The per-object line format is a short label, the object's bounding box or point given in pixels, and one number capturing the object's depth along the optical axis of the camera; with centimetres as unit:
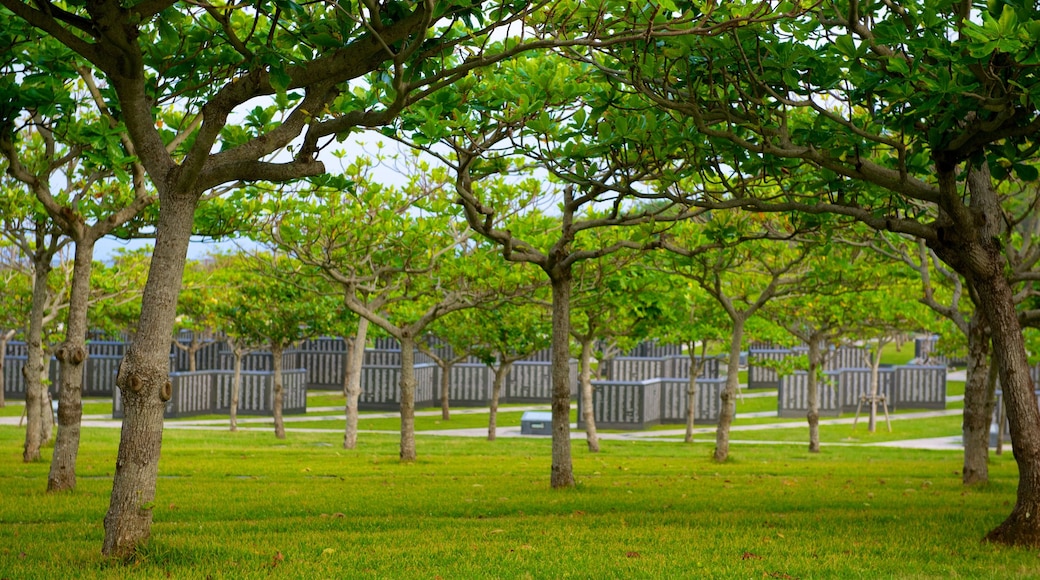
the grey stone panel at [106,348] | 4041
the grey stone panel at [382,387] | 3659
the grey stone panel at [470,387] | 3788
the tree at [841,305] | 1745
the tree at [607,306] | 1497
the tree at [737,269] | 1473
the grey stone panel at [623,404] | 3119
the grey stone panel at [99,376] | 3744
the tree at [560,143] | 947
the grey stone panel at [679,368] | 4038
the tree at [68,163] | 900
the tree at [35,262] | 1417
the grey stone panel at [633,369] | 3856
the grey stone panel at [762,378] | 4277
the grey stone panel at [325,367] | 4272
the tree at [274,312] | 2384
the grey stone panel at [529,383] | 3875
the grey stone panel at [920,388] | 3562
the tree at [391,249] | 1579
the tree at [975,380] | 1364
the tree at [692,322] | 2170
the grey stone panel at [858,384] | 3422
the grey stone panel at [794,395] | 3333
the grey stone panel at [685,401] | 3212
